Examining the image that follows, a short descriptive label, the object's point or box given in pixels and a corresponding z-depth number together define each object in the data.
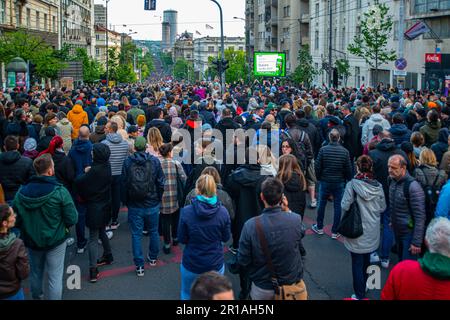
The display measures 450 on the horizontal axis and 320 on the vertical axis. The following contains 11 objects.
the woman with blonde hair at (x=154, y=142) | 8.95
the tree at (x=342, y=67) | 39.91
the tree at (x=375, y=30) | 33.00
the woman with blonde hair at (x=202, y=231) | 5.95
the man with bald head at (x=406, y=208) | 6.73
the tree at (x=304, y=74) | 43.06
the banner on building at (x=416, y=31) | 29.12
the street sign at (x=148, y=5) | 30.91
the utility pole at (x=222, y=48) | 27.86
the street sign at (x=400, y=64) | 23.08
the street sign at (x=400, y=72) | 23.51
